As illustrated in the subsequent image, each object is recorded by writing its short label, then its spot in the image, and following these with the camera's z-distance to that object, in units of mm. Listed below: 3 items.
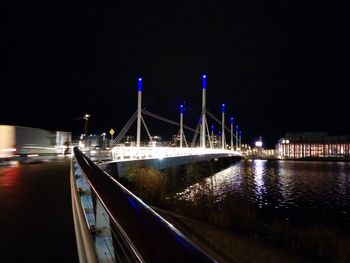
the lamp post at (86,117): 39562
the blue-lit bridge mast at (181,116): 60053
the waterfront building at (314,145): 164788
